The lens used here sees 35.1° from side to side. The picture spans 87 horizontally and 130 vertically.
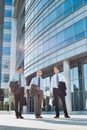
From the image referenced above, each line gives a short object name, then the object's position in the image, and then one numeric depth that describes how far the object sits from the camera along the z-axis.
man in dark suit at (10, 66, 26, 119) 5.26
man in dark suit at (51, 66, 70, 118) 5.16
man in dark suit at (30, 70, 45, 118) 5.35
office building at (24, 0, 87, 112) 12.18
